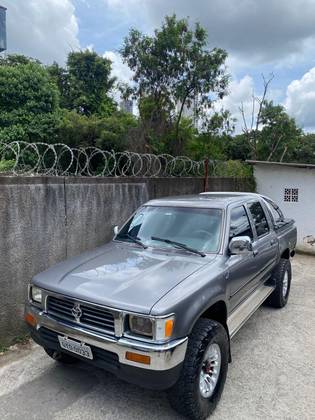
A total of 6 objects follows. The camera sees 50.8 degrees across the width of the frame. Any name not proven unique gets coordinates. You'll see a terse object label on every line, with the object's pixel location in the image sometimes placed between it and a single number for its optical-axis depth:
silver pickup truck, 2.27
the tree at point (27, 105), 10.73
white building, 8.86
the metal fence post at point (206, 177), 7.79
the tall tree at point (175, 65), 8.73
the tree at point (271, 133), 17.39
